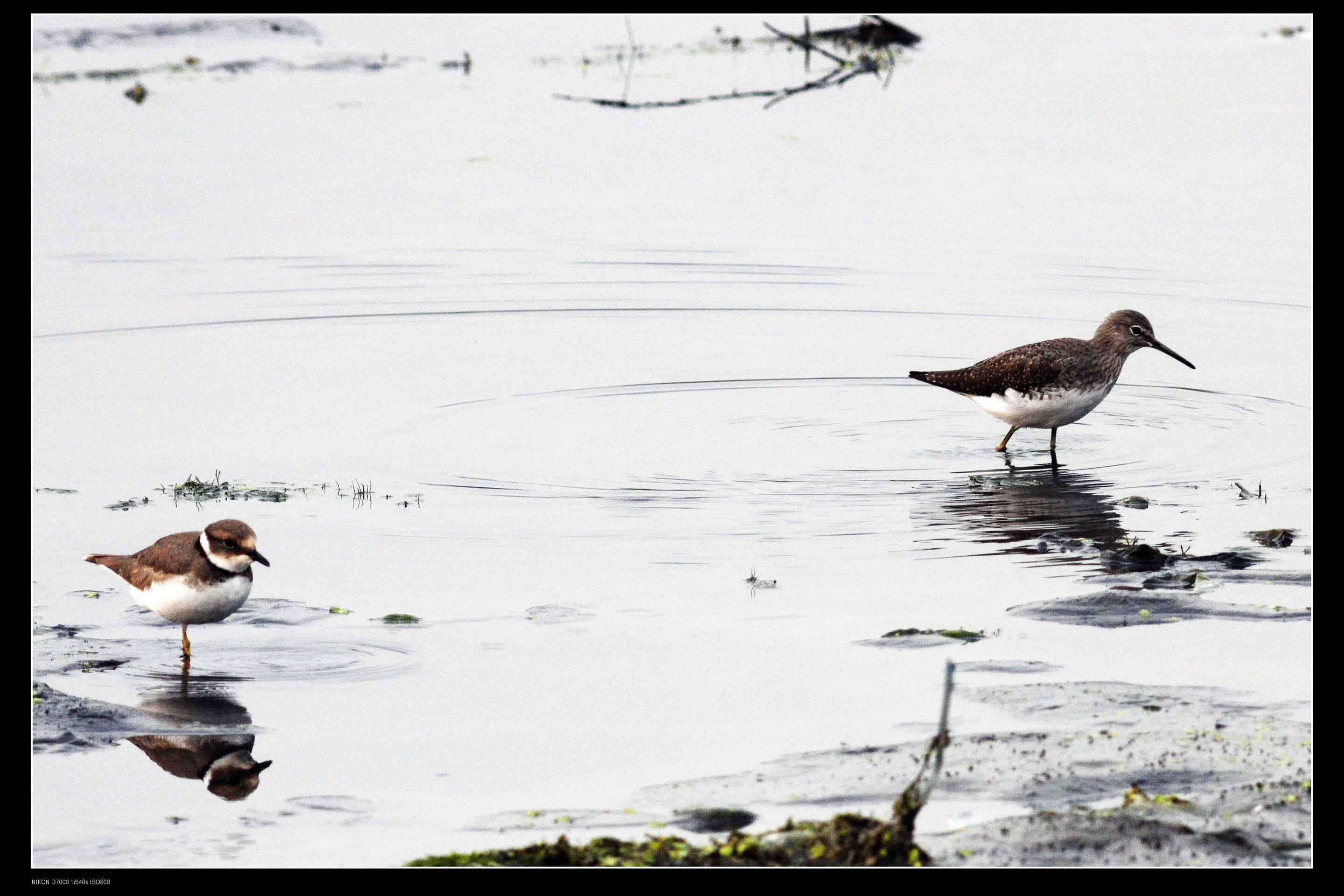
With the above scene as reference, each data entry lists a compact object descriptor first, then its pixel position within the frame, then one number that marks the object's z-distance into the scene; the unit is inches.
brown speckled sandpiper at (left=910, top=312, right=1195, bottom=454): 1045.2
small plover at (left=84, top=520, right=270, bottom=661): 684.7
